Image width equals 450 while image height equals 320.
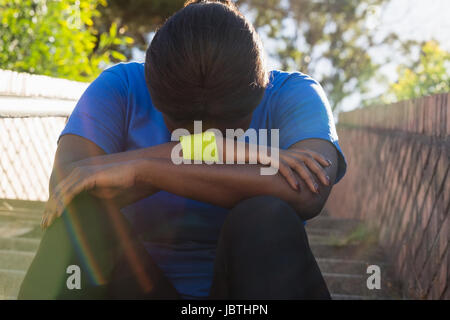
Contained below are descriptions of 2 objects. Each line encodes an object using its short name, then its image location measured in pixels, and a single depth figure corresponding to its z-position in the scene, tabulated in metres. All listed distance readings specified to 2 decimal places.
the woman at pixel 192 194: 1.47
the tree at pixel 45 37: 4.75
